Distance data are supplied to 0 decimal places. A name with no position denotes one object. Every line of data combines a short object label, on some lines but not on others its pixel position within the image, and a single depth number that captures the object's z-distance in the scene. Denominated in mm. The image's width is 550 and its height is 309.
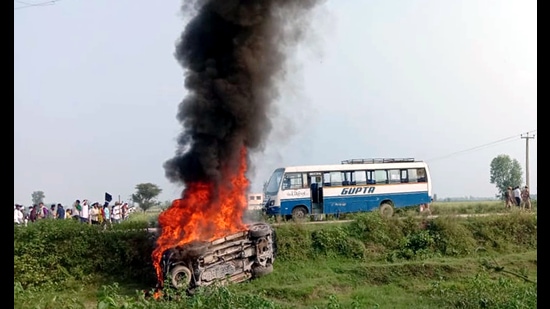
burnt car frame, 12914
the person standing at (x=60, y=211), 21062
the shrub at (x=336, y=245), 18109
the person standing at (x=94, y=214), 20502
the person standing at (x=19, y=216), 17378
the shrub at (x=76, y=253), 15078
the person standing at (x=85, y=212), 19922
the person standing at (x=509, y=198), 26400
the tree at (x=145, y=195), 36109
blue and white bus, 24719
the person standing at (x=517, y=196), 26036
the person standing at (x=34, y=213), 20284
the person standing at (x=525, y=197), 26344
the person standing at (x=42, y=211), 21078
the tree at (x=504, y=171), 53012
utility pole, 32344
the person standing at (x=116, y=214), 21109
